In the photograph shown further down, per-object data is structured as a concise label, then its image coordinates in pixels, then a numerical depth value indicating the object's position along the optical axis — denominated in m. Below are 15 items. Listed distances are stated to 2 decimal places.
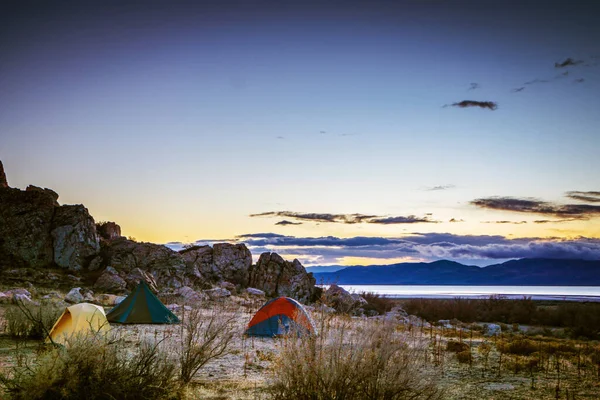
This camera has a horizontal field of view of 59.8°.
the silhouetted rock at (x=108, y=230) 43.66
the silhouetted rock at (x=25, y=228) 34.06
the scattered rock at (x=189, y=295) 25.07
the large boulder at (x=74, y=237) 34.75
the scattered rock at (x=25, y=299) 18.10
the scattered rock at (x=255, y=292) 34.46
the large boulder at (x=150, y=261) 35.03
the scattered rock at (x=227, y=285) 36.17
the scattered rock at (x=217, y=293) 27.77
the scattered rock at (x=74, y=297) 23.23
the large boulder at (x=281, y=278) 38.72
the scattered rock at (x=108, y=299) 24.26
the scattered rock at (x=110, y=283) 29.76
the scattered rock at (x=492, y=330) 22.33
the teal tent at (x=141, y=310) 18.02
